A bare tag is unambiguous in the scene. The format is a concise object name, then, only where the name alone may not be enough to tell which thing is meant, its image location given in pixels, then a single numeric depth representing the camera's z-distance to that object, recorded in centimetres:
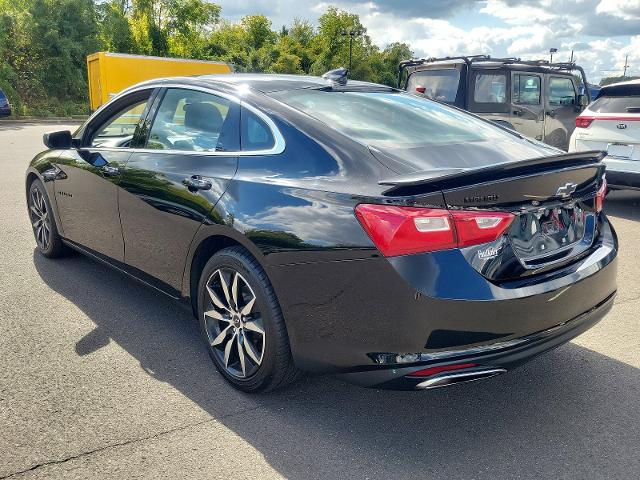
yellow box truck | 2106
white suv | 721
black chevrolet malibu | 239
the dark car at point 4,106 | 2700
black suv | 918
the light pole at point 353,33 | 6307
